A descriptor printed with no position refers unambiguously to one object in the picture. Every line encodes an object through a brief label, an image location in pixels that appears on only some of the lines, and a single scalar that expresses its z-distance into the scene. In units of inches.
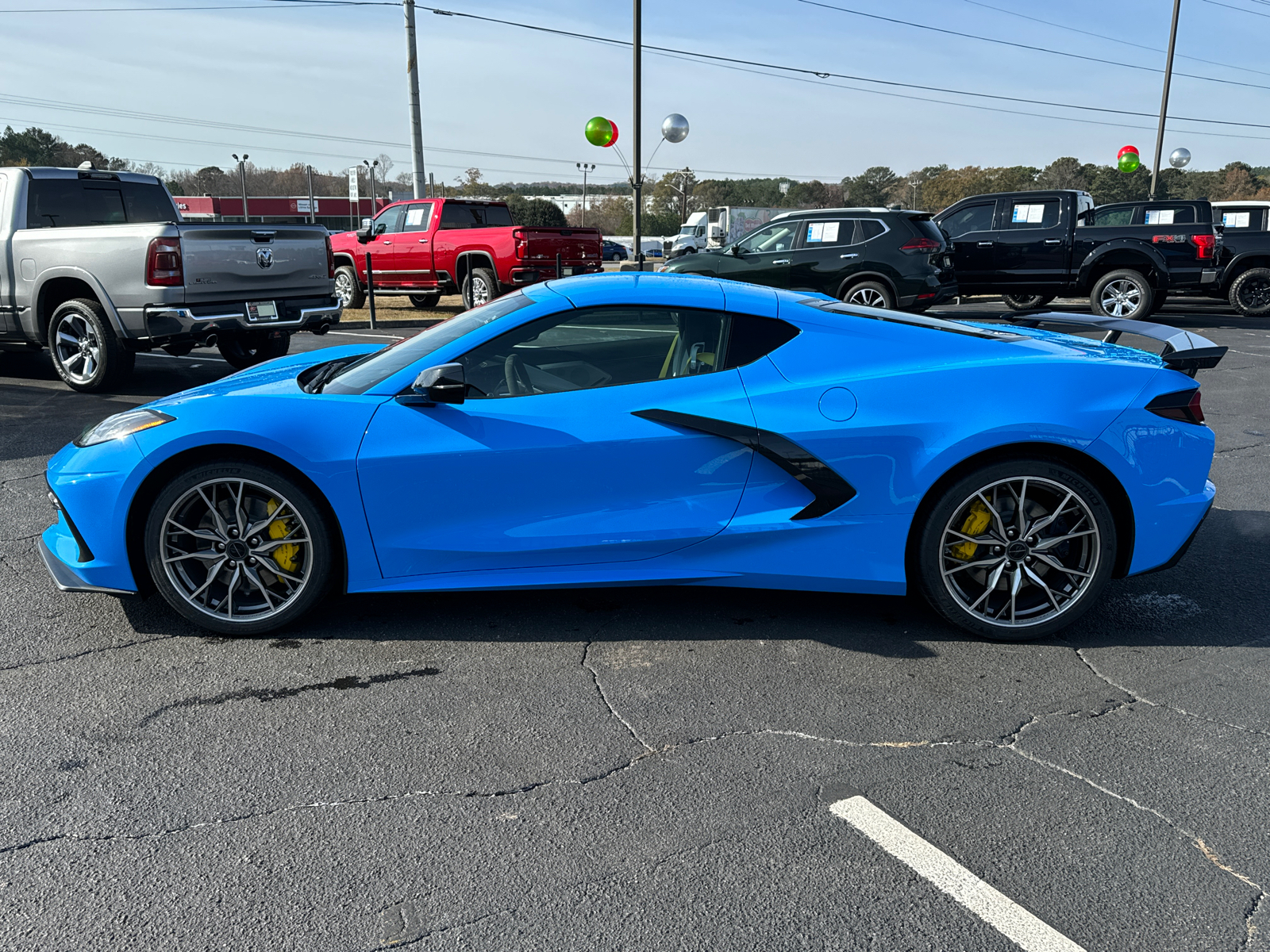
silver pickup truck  335.9
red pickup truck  605.0
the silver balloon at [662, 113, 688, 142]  772.8
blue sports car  141.3
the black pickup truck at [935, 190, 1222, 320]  606.9
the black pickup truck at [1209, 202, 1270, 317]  661.3
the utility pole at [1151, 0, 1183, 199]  1112.8
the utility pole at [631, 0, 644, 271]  697.6
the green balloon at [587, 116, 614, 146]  706.8
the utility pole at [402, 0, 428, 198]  778.8
